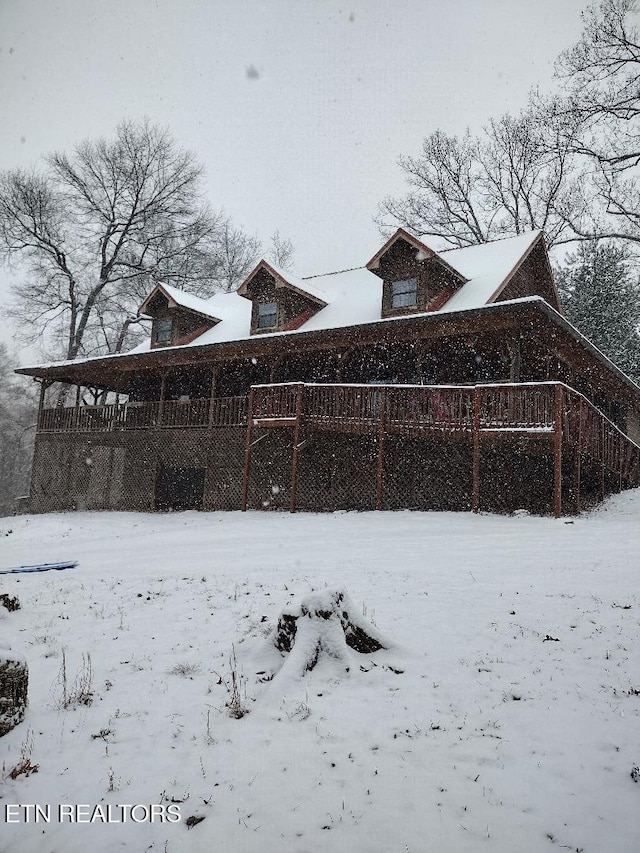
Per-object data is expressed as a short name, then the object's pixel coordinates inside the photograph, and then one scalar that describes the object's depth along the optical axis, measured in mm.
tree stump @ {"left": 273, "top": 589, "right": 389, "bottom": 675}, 5430
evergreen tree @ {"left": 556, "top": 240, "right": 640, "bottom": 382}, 29422
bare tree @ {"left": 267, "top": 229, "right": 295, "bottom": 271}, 41781
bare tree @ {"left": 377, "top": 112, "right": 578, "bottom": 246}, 29219
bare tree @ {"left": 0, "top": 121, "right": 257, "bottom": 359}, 31719
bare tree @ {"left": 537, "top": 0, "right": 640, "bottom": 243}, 21047
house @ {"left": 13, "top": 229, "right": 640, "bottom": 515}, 14629
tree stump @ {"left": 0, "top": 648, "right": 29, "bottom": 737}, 4492
